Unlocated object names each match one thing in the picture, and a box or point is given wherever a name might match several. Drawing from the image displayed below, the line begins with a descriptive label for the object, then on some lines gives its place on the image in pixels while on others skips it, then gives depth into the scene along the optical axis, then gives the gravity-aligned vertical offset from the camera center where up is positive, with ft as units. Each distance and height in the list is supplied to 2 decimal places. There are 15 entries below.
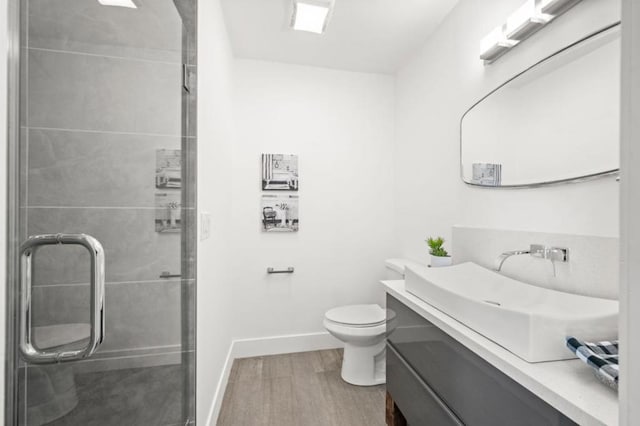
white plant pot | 5.83 -0.88
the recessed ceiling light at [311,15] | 5.86 +3.93
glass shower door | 1.76 +0.01
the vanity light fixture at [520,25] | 4.03 +2.64
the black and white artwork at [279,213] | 8.29 +0.00
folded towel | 2.14 -1.06
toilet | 6.65 -2.83
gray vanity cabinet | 2.58 -1.80
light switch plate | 4.72 -0.20
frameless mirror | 3.52 +1.27
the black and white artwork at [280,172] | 8.25 +1.08
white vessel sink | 2.63 -1.02
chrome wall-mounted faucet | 3.93 -0.52
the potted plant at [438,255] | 5.84 -0.79
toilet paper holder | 8.31 -1.53
